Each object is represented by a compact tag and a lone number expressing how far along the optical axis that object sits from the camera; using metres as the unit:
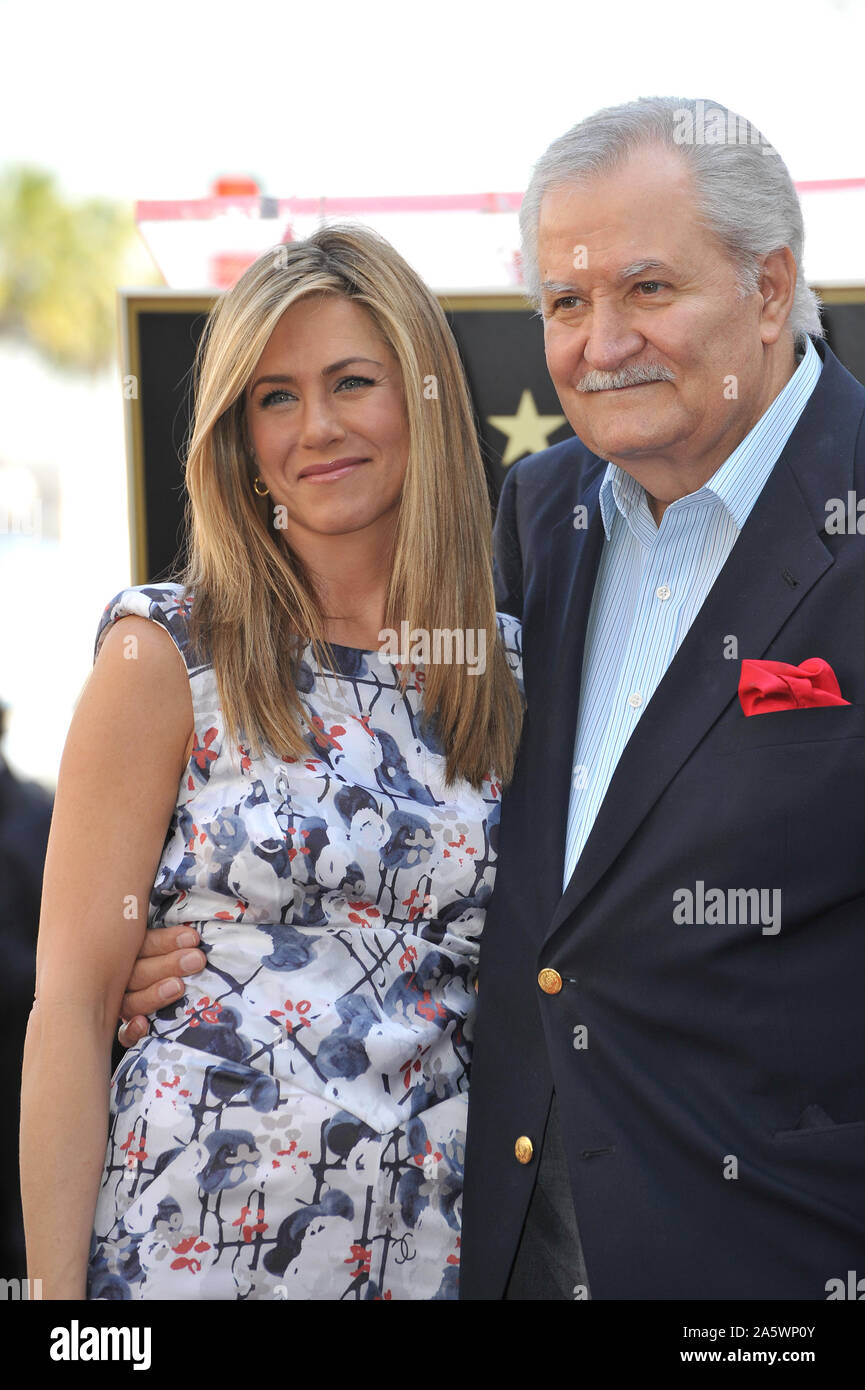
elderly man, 2.00
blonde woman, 2.09
